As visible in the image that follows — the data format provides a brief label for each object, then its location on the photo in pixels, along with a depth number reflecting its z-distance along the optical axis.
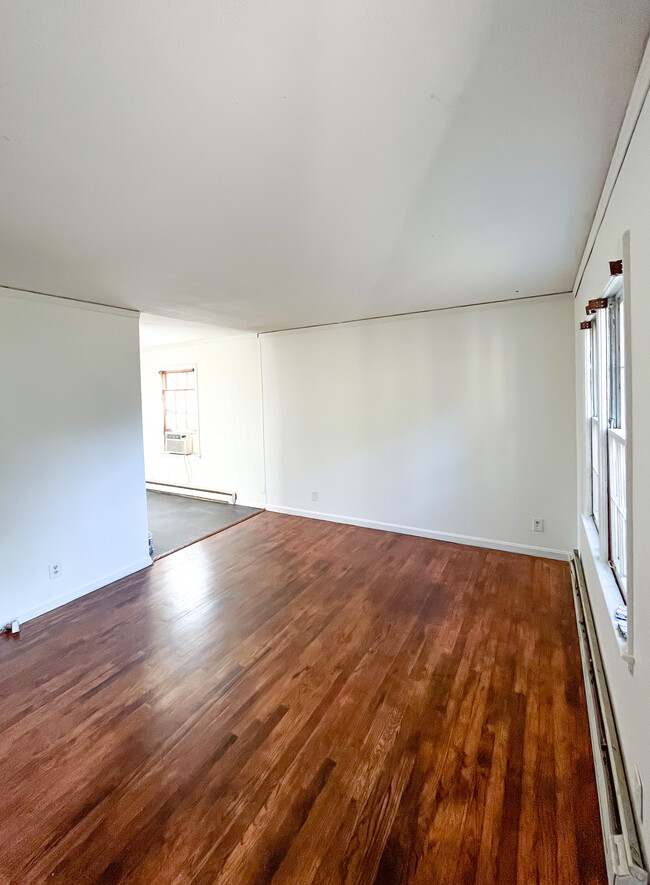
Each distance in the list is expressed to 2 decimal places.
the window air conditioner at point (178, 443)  6.26
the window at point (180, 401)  6.24
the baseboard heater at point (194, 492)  5.93
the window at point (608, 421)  1.89
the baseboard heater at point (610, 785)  1.15
